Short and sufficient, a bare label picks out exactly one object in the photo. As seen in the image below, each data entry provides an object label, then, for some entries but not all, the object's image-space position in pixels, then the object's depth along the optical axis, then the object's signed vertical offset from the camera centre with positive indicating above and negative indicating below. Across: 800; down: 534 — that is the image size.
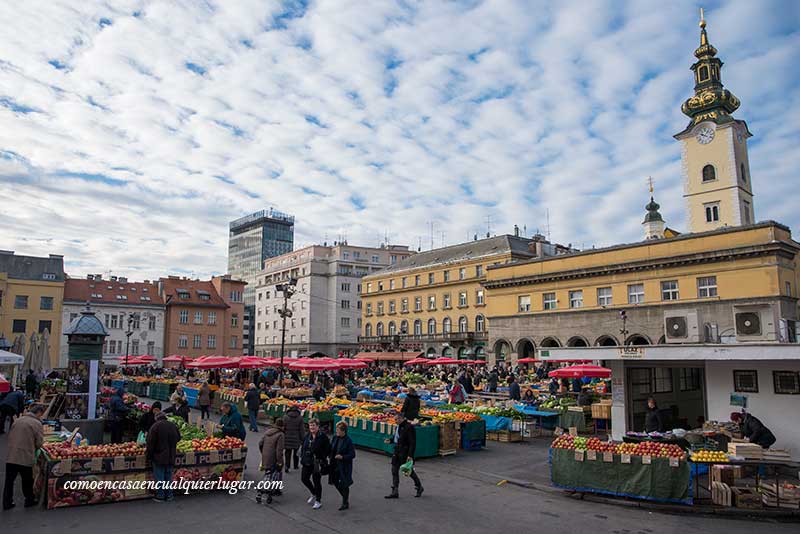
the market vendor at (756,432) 12.45 -1.90
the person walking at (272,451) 10.95 -1.99
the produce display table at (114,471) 10.12 -2.34
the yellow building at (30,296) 59.62 +5.73
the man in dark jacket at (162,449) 10.63 -1.88
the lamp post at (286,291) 28.43 +2.98
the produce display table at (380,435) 15.70 -2.54
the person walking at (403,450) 11.41 -2.06
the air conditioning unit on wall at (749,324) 15.80 +0.60
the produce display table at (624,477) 10.70 -2.56
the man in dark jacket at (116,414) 15.91 -1.85
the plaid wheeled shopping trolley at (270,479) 10.85 -2.55
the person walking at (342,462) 10.40 -2.09
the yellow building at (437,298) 61.72 +5.89
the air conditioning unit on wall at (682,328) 17.12 +0.54
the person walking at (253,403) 20.66 -2.01
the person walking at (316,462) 10.48 -2.11
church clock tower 54.47 +18.70
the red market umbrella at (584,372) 21.73 -0.98
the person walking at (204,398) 22.12 -1.94
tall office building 151.62 +28.89
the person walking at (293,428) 12.69 -1.80
